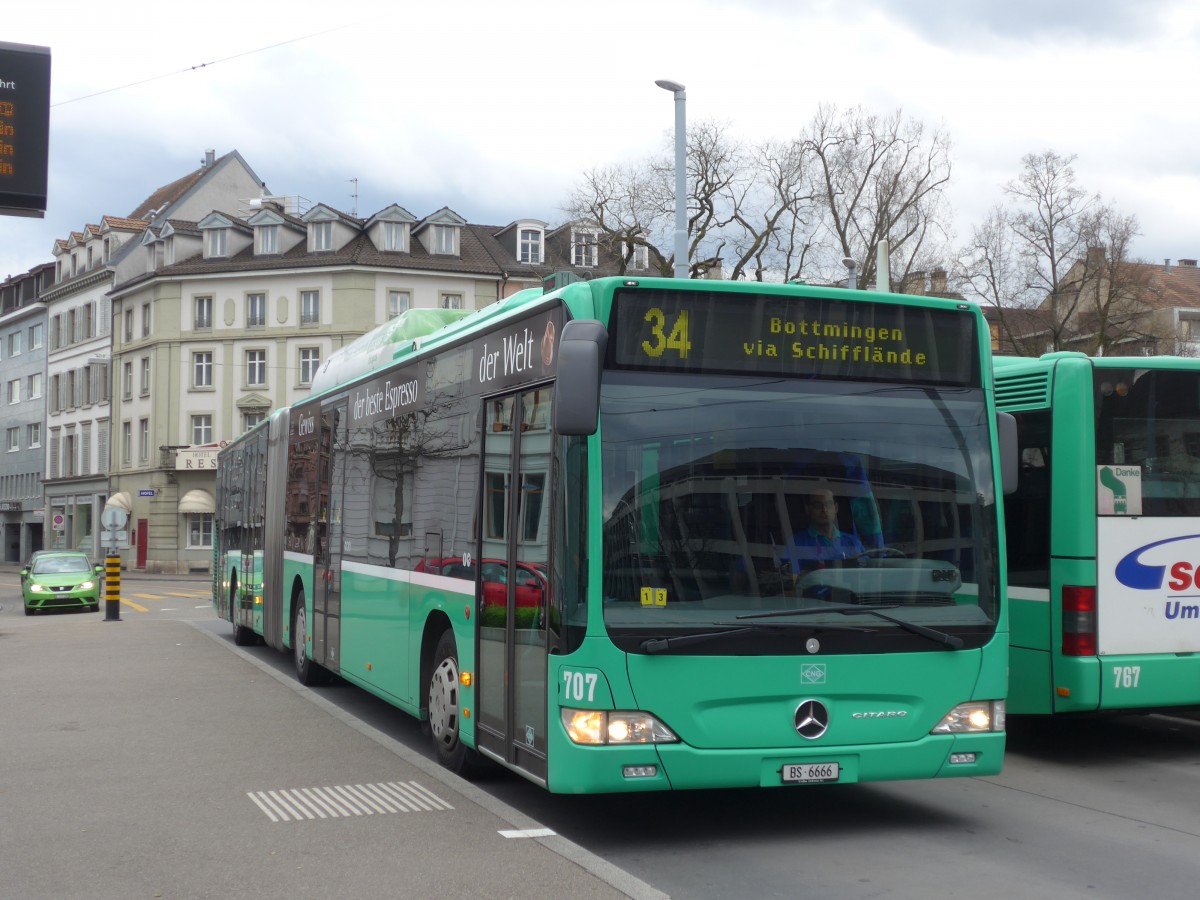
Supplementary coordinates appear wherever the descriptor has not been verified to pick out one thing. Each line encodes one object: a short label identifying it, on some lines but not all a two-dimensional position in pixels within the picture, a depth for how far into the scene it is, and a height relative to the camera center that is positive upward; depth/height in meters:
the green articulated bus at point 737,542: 6.97 -0.27
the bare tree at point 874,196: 42.62 +8.93
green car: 33.84 -2.33
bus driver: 7.14 -0.26
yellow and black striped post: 29.38 -2.22
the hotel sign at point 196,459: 61.03 +1.25
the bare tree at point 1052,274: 42.31 +6.57
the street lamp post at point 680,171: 23.83 +5.44
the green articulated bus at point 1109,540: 9.82 -0.34
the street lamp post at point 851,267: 31.20 +5.02
